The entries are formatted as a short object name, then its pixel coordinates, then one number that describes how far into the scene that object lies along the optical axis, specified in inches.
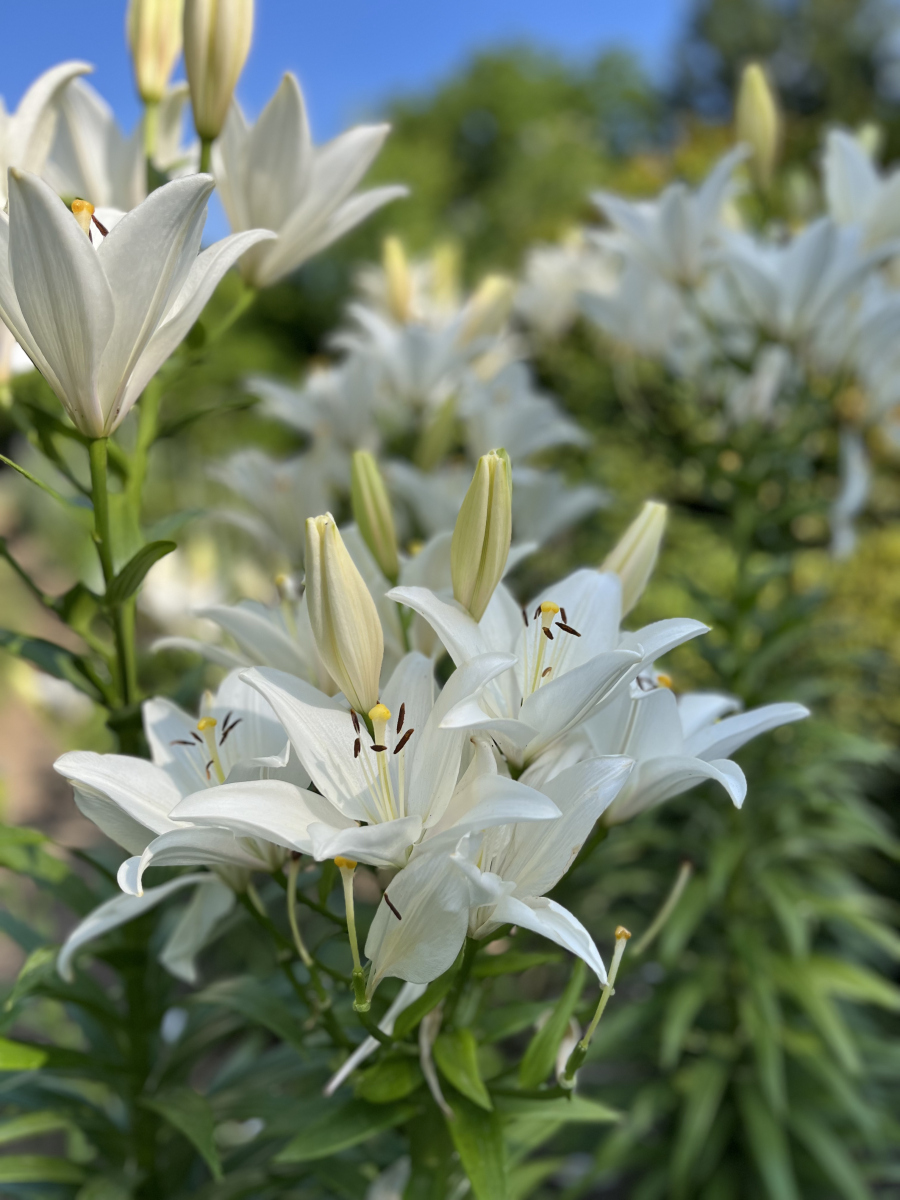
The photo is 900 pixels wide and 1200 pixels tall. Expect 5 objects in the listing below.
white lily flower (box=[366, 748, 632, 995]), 17.4
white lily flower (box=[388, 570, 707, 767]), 18.8
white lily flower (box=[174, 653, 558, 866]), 17.3
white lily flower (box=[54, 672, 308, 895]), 19.1
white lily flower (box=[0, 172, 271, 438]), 18.1
